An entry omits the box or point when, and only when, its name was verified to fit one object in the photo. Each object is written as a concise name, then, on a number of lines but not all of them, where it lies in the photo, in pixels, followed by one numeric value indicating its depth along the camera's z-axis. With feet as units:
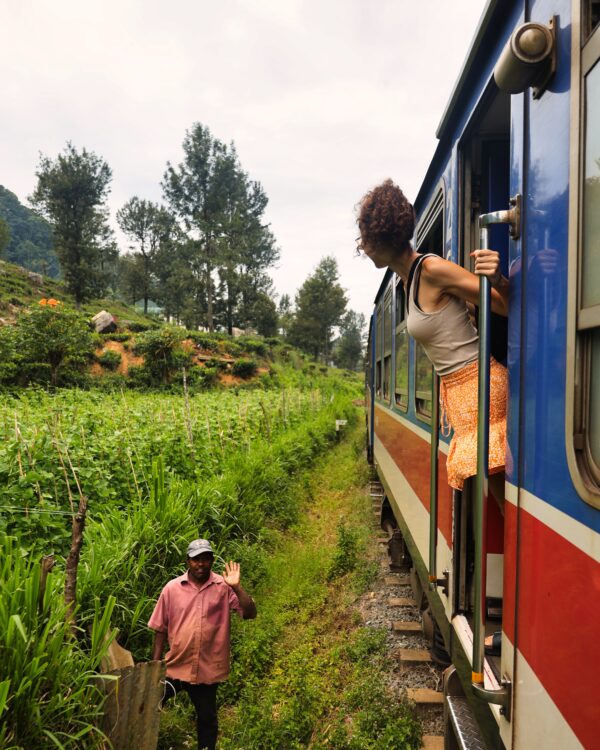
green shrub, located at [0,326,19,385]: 65.23
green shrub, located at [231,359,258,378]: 96.22
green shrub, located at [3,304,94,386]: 68.39
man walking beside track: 10.96
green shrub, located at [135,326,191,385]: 83.10
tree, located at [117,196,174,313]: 179.11
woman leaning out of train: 6.00
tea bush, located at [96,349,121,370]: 84.78
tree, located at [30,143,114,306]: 128.67
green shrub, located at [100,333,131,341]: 94.70
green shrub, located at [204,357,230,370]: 94.07
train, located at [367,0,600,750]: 3.94
